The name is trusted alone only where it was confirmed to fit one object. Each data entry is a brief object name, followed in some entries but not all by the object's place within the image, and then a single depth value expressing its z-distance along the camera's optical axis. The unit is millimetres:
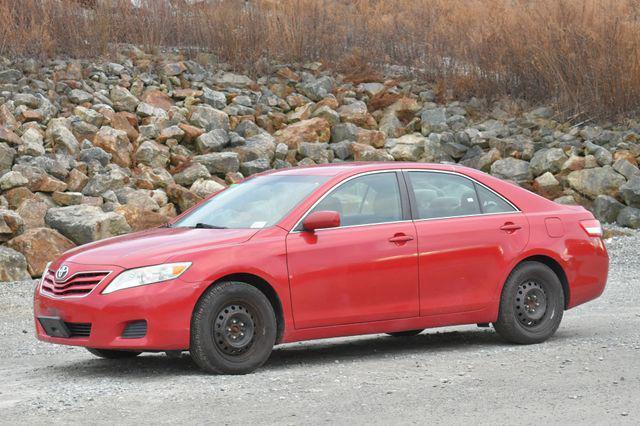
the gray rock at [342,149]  22516
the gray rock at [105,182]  19094
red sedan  8711
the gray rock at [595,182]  22156
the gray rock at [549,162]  22906
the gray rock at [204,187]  19953
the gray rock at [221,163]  21109
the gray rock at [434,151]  23438
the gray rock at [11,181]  18156
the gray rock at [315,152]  22109
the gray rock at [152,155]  20891
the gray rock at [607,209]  21406
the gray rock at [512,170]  22766
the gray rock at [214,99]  23531
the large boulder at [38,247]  16125
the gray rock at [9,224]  16453
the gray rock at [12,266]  15703
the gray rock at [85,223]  16953
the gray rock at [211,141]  21859
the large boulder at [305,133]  22766
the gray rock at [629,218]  21016
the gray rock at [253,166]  21266
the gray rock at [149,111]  22453
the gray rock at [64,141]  20172
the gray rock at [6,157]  19094
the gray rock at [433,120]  24375
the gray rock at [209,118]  22578
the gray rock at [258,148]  21844
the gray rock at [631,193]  21562
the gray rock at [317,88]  24828
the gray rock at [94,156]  20078
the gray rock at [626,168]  22391
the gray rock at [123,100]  22531
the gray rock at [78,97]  22109
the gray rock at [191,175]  20484
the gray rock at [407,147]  23297
